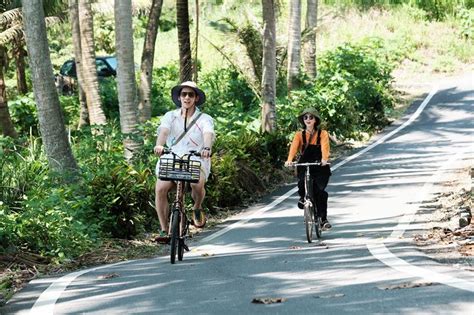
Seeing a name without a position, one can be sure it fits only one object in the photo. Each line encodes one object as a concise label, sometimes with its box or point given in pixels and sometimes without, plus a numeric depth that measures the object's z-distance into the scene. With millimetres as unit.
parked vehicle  38156
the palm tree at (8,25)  31750
